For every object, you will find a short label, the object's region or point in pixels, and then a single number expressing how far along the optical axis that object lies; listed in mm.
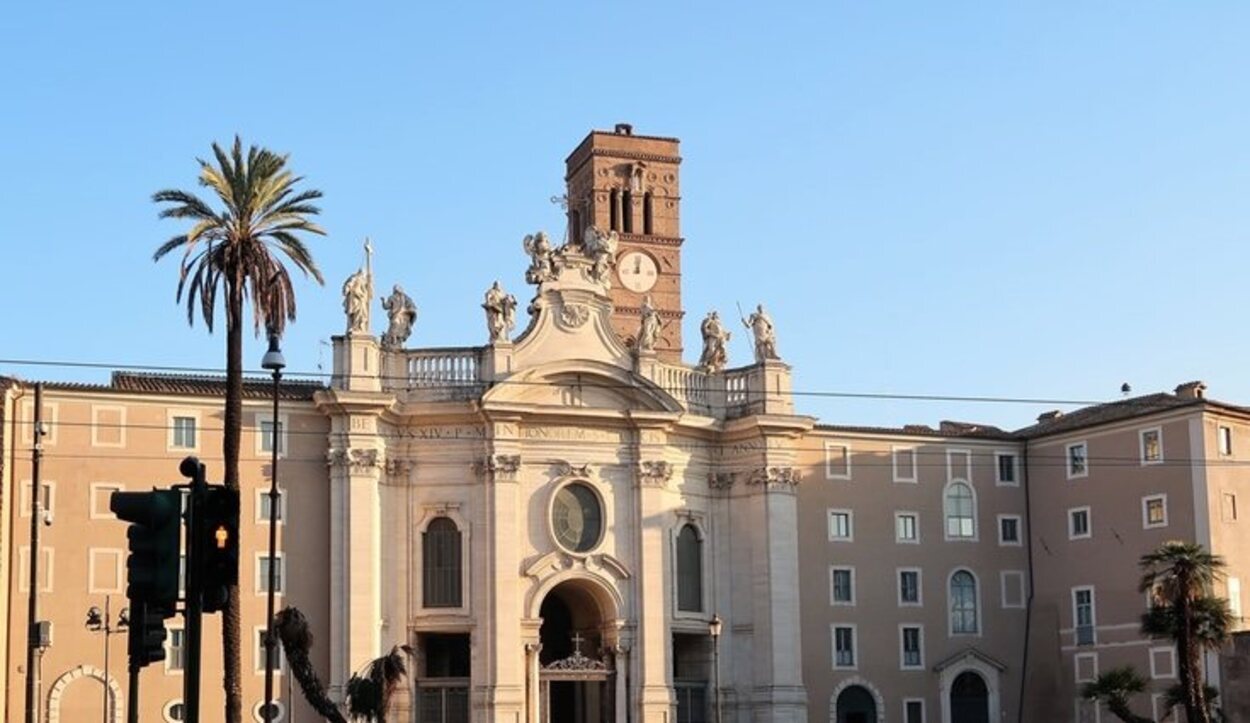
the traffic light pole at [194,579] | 19594
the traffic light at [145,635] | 22531
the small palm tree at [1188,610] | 62125
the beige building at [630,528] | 67500
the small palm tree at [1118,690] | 67438
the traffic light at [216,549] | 19594
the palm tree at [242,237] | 55219
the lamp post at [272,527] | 41344
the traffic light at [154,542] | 18781
